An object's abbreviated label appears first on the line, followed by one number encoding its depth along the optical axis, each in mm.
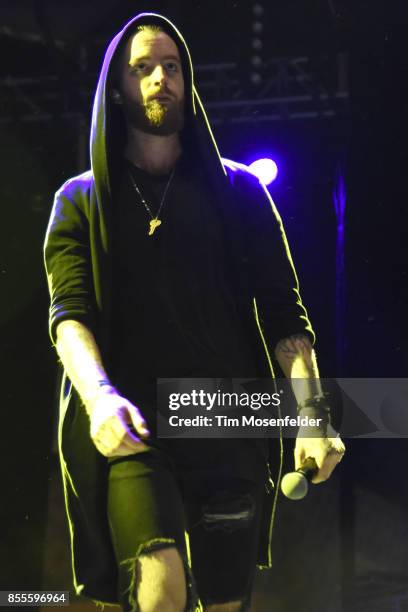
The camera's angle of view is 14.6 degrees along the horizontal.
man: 3167
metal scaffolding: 3960
